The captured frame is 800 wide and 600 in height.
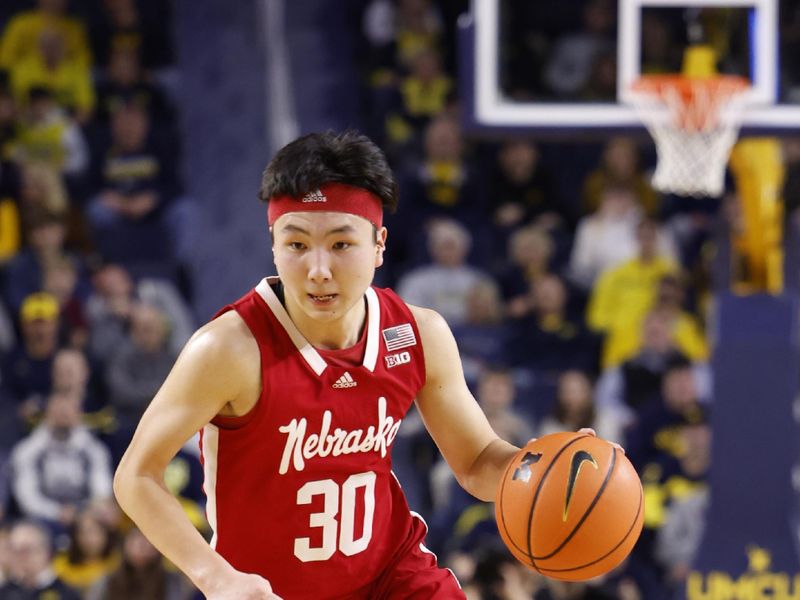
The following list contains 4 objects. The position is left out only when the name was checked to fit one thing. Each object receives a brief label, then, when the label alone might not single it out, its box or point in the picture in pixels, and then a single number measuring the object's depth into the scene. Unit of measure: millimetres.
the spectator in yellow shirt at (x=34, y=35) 21406
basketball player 7117
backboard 13391
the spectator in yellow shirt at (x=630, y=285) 17859
